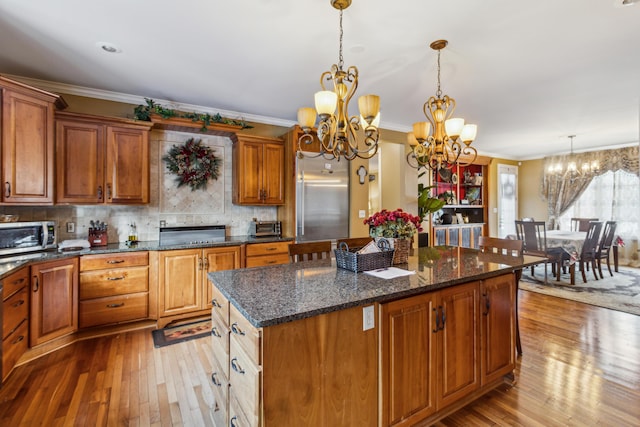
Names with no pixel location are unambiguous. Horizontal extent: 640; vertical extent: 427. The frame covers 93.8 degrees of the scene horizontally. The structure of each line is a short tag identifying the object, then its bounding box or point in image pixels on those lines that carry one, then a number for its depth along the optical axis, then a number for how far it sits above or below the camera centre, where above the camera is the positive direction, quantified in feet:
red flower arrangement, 7.11 -0.26
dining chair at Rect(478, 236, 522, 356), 8.37 -0.96
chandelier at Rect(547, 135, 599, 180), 20.54 +3.34
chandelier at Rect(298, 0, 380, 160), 6.46 +2.23
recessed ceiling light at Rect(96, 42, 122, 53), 8.21 +4.64
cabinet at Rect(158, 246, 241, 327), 10.78 -2.42
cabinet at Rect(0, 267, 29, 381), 7.16 -2.68
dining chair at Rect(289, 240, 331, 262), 8.05 -1.03
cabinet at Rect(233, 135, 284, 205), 13.10 +1.94
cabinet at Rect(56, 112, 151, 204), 10.03 +1.91
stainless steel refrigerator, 13.28 +0.70
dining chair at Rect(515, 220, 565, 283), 16.46 -1.58
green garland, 11.26 +3.91
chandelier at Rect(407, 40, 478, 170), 8.91 +2.37
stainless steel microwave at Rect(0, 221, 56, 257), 8.42 -0.71
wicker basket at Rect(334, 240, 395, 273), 6.32 -0.97
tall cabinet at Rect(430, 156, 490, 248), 20.81 +0.57
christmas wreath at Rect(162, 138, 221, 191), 12.60 +2.17
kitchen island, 4.11 -2.12
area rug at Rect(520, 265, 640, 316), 13.24 -3.80
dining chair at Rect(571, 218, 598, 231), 21.02 -0.65
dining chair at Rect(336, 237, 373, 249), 8.38 -0.81
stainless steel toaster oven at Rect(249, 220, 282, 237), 13.48 -0.68
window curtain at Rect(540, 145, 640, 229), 20.57 +3.06
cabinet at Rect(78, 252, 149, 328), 9.73 -2.53
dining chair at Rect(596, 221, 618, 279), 17.43 -1.61
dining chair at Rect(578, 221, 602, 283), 16.40 -1.77
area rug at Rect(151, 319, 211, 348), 9.91 -4.19
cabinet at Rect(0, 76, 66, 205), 8.25 +2.03
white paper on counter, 6.04 -1.22
